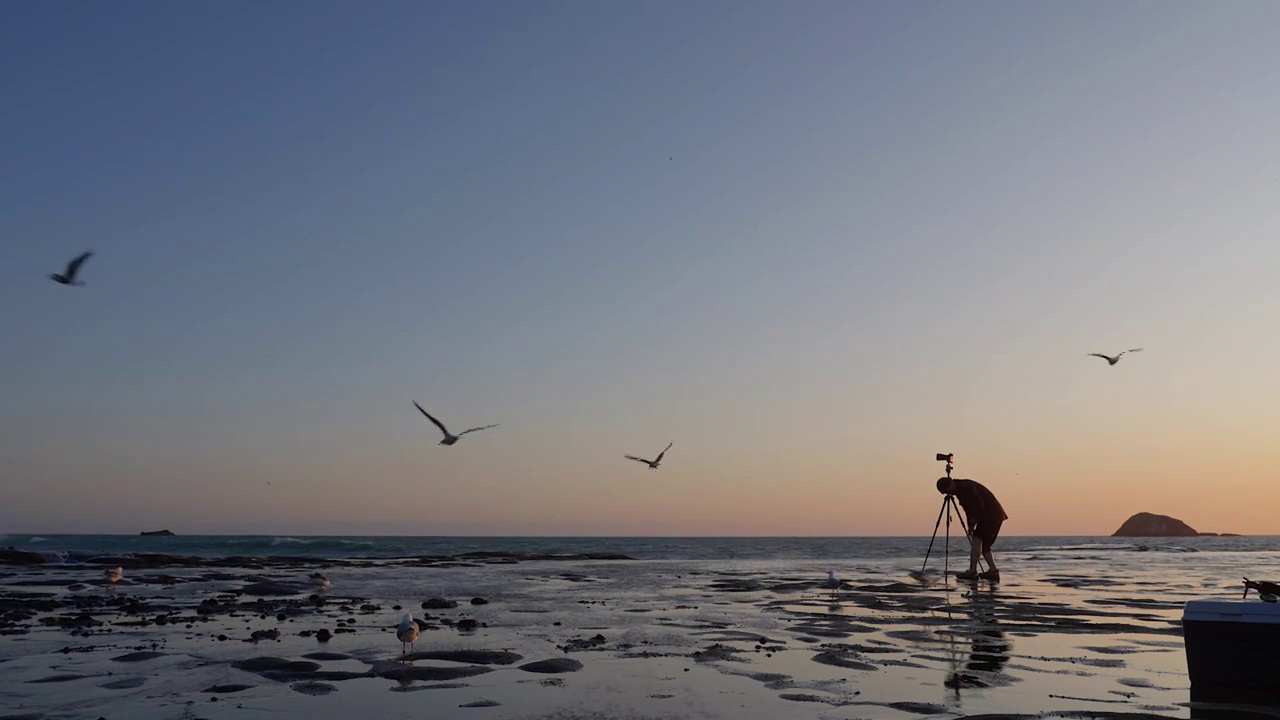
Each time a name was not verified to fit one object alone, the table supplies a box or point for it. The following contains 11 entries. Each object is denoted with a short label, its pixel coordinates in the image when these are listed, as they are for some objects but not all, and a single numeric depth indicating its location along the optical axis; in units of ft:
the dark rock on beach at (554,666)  39.65
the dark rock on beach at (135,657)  43.09
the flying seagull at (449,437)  96.10
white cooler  31.89
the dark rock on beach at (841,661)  39.90
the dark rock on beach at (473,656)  42.60
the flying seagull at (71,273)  65.21
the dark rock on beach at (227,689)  35.14
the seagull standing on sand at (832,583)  88.78
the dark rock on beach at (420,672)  38.24
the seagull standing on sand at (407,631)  45.73
